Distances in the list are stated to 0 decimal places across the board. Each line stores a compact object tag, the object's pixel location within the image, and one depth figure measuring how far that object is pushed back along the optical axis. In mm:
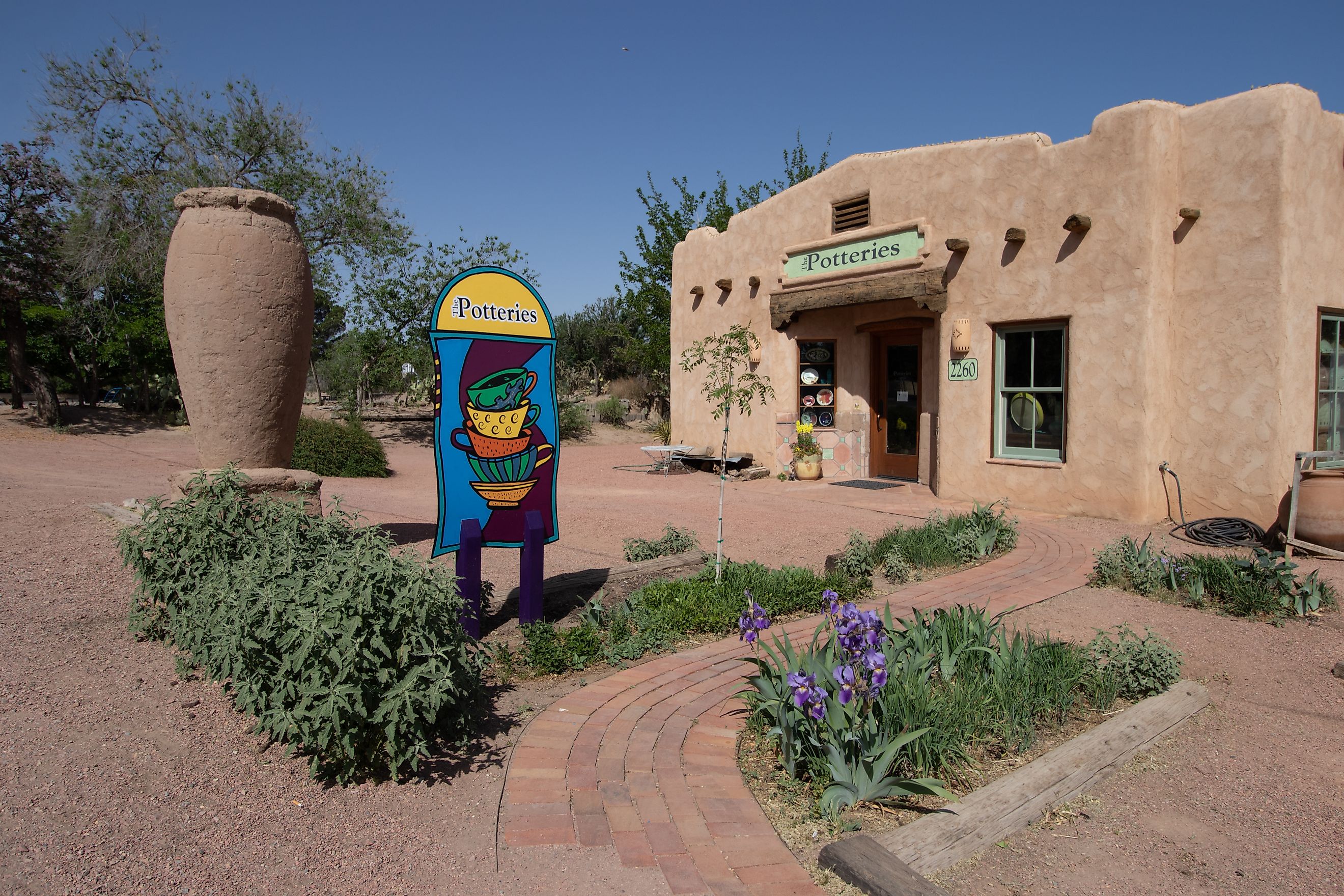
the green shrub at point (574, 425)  22391
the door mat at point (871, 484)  11641
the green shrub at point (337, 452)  13312
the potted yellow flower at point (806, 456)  12414
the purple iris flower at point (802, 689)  2834
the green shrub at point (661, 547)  6531
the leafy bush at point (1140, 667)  3910
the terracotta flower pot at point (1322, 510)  6828
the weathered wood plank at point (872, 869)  2301
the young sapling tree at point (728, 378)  5785
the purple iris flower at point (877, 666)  2795
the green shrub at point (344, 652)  2830
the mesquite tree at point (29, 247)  17094
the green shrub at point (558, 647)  4238
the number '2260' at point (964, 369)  9945
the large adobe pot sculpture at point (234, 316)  5289
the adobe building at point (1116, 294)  7902
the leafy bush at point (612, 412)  25391
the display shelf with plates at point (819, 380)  12648
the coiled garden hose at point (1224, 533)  7562
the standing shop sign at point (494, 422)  4480
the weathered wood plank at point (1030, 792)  2547
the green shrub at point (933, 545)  6125
